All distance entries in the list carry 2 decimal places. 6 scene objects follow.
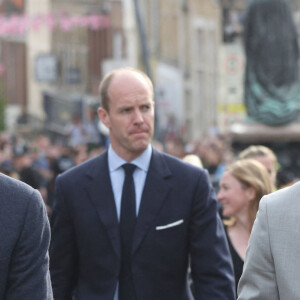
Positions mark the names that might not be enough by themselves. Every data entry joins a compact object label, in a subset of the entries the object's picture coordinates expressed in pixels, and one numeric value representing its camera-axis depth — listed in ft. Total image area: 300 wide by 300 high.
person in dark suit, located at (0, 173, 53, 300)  22.71
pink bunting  269.80
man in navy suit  33.42
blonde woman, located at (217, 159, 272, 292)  41.62
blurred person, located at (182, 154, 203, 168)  42.61
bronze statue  119.28
